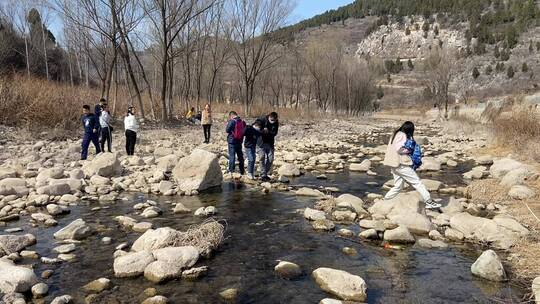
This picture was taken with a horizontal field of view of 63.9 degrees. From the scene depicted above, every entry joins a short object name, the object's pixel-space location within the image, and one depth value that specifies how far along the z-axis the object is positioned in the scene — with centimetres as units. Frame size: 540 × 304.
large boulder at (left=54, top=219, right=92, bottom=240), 717
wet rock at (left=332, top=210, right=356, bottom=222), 864
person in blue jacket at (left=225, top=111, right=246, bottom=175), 1198
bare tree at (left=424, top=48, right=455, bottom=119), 5319
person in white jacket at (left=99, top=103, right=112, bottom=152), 1448
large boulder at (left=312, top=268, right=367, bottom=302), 521
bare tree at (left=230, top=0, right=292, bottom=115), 3731
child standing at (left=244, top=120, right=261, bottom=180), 1208
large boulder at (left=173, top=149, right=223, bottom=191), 1099
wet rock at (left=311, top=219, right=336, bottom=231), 798
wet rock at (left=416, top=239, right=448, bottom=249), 712
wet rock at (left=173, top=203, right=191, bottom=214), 905
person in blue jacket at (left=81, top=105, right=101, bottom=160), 1361
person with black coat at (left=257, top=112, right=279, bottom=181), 1202
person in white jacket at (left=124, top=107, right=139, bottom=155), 1430
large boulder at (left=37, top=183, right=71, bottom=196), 972
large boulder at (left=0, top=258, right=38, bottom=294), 501
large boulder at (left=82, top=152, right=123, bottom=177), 1191
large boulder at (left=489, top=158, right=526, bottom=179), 1247
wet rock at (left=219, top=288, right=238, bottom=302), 524
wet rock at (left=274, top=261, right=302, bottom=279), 592
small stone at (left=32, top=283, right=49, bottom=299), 507
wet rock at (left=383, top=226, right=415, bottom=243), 728
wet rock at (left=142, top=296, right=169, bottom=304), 494
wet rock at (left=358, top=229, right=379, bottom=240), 747
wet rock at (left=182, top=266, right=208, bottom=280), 573
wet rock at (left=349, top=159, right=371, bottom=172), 1483
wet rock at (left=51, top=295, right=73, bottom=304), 483
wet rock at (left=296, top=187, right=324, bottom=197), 1079
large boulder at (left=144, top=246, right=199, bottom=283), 561
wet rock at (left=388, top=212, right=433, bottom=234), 786
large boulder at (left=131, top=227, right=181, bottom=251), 641
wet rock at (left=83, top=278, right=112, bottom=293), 530
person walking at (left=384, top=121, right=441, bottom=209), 871
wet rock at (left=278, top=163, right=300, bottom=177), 1349
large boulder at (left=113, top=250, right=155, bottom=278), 570
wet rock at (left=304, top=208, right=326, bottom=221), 864
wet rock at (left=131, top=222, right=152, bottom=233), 771
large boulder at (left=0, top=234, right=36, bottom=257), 631
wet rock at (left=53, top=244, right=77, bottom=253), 655
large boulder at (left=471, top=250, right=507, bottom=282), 573
